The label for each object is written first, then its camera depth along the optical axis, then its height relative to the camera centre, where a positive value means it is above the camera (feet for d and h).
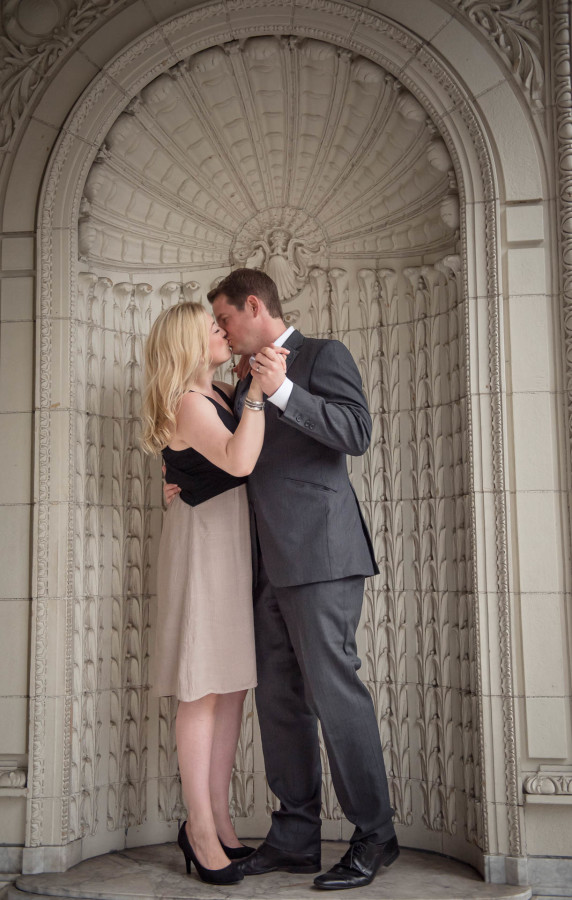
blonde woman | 9.49 -0.70
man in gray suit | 9.10 -0.78
